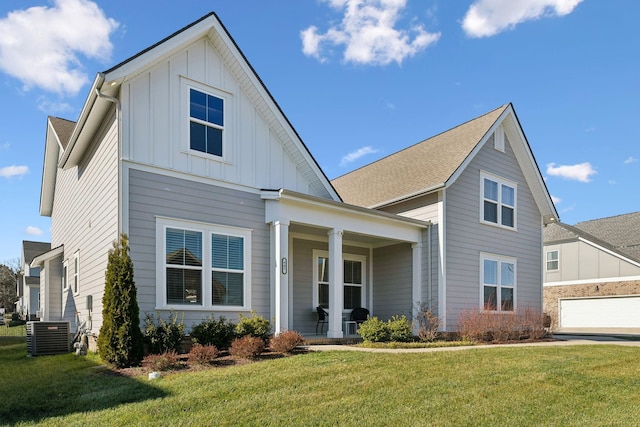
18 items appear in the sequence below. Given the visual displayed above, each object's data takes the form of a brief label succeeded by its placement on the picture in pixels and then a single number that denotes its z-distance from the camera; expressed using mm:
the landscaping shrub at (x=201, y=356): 8062
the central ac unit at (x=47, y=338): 11109
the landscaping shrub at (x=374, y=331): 11433
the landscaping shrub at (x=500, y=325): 13484
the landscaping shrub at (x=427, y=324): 12798
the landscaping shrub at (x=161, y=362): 7754
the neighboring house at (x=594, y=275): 24375
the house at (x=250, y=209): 9969
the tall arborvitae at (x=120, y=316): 8234
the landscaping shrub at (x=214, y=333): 9484
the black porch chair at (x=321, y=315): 13555
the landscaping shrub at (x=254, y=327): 9943
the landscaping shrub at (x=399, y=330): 11656
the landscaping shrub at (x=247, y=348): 8602
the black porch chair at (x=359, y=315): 14742
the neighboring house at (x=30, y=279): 30094
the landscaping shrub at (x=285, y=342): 9125
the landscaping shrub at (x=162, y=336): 8859
